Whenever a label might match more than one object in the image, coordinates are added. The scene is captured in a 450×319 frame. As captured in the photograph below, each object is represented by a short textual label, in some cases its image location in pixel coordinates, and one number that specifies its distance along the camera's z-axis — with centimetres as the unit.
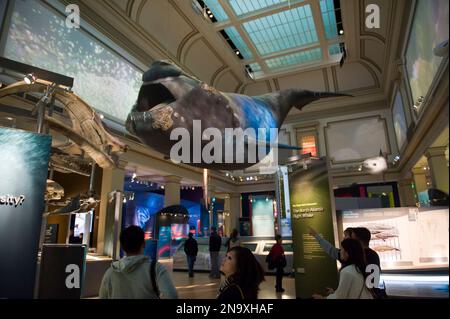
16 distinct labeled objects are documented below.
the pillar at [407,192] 1432
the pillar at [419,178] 1187
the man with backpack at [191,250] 1025
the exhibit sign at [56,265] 445
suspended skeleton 304
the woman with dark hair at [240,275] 165
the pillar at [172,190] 1421
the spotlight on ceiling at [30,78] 293
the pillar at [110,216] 743
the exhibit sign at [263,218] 1820
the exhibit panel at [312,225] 507
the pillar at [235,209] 1958
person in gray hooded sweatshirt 170
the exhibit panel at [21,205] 218
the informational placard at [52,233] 943
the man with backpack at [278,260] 733
